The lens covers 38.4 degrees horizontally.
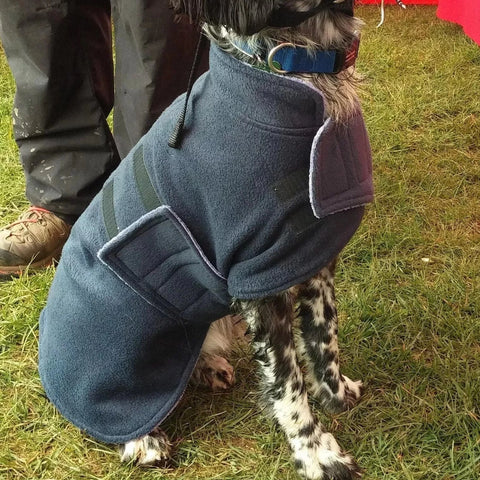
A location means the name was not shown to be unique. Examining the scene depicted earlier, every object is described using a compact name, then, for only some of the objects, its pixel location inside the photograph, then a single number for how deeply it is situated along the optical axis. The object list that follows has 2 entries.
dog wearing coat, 1.61
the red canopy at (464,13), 4.21
